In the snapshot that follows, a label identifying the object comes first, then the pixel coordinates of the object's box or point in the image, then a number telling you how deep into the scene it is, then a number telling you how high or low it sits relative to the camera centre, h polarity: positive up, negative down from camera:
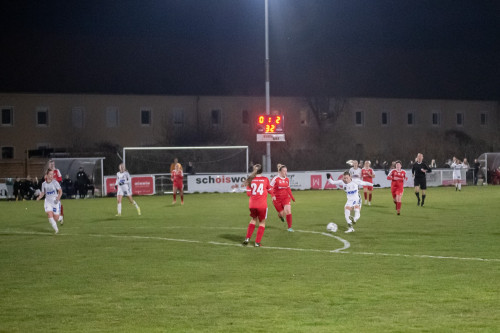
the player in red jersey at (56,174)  27.99 +0.27
